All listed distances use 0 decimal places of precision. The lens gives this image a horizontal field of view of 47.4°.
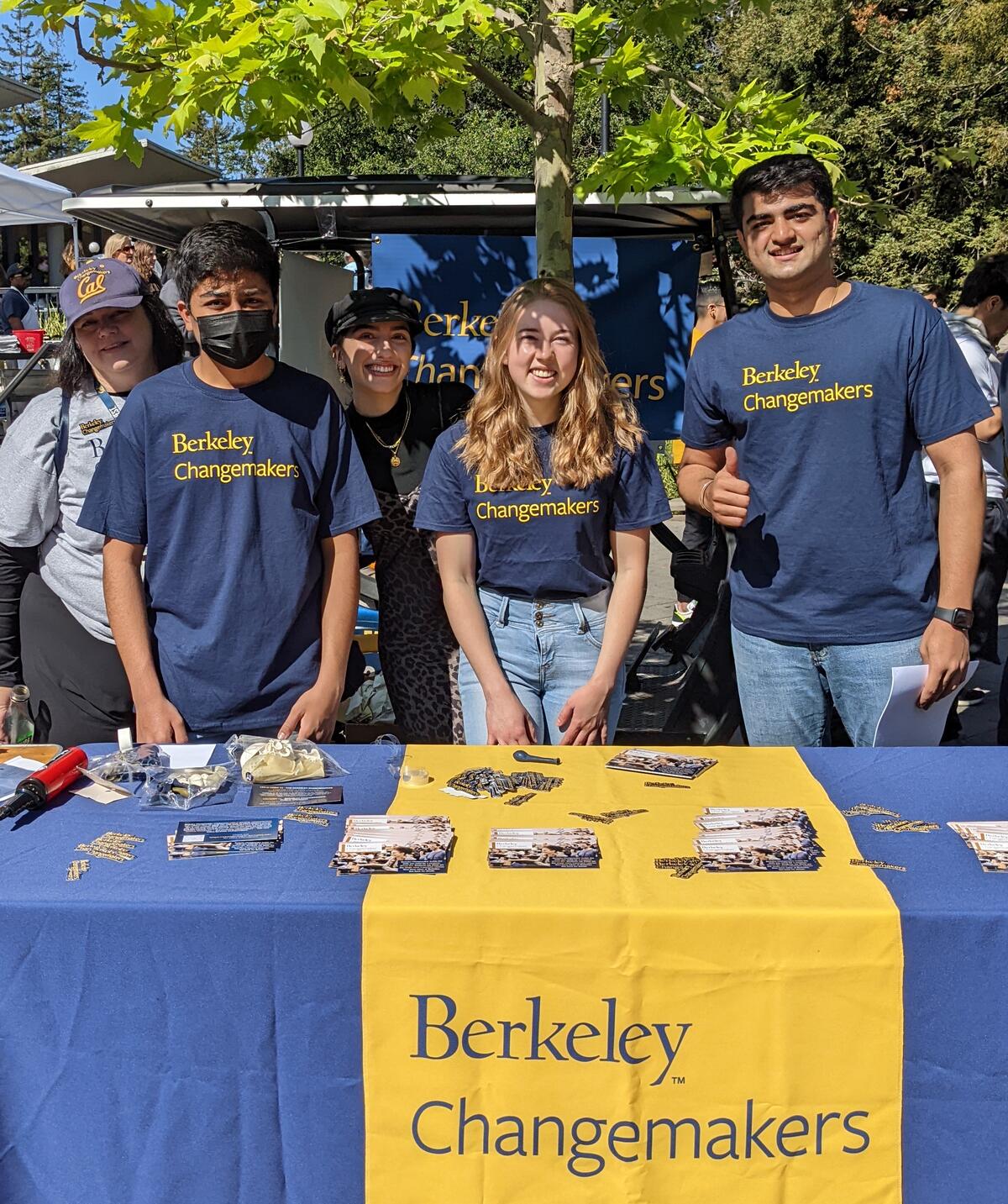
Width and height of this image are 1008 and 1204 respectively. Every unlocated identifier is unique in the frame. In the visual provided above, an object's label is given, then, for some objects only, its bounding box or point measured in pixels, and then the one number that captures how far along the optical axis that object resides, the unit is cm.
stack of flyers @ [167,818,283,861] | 200
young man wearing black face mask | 269
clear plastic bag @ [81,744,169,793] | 235
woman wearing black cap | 317
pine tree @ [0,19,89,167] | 4850
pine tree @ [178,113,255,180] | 2902
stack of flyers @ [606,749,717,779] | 237
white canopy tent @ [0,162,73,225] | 1241
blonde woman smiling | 281
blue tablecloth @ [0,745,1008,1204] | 180
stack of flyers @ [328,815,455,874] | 192
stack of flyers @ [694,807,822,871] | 192
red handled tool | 218
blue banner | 549
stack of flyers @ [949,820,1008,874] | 192
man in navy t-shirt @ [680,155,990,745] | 269
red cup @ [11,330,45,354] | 1226
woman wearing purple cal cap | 301
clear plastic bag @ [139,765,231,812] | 224
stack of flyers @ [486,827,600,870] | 193
